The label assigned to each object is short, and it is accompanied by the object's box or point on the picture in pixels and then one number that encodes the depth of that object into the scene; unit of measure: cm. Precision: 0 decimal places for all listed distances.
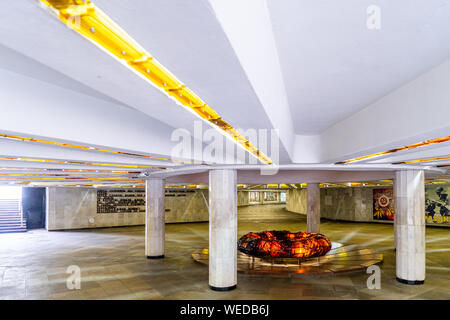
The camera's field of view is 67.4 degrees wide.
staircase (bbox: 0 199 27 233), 3244
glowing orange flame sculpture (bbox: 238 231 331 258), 1537
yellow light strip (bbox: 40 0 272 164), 238
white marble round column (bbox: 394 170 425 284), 1405
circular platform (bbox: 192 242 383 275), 1547
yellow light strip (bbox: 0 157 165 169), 1010
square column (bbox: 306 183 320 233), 2425
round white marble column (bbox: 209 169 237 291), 1330
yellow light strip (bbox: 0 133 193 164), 638
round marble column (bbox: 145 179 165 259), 1944
